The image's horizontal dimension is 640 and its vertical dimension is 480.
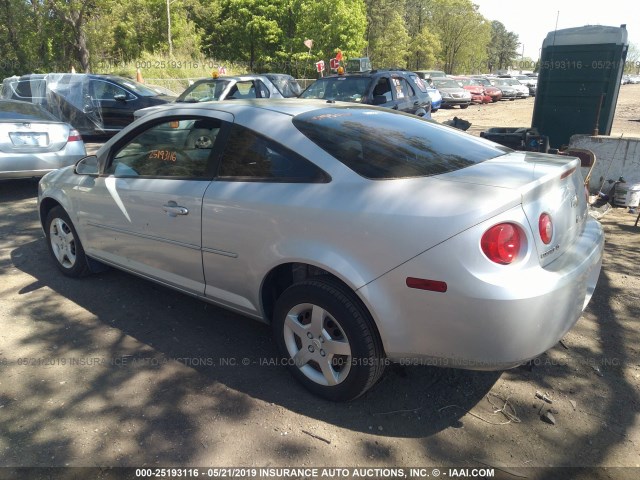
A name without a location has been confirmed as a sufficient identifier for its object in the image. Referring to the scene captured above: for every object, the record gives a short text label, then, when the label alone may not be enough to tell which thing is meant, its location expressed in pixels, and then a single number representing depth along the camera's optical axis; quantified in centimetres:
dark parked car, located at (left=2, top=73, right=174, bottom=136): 1164
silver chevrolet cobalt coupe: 224
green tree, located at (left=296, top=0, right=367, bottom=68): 3697
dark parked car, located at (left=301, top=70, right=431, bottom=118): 1015
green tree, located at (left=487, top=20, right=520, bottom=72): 10151
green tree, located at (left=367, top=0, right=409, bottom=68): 5169
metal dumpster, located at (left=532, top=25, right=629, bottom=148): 773
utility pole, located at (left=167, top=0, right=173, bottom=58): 3476
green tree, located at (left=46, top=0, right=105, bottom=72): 2408
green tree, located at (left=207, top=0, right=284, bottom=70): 4056
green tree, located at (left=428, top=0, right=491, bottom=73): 6083
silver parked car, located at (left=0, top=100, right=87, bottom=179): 681
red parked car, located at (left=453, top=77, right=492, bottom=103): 2900
